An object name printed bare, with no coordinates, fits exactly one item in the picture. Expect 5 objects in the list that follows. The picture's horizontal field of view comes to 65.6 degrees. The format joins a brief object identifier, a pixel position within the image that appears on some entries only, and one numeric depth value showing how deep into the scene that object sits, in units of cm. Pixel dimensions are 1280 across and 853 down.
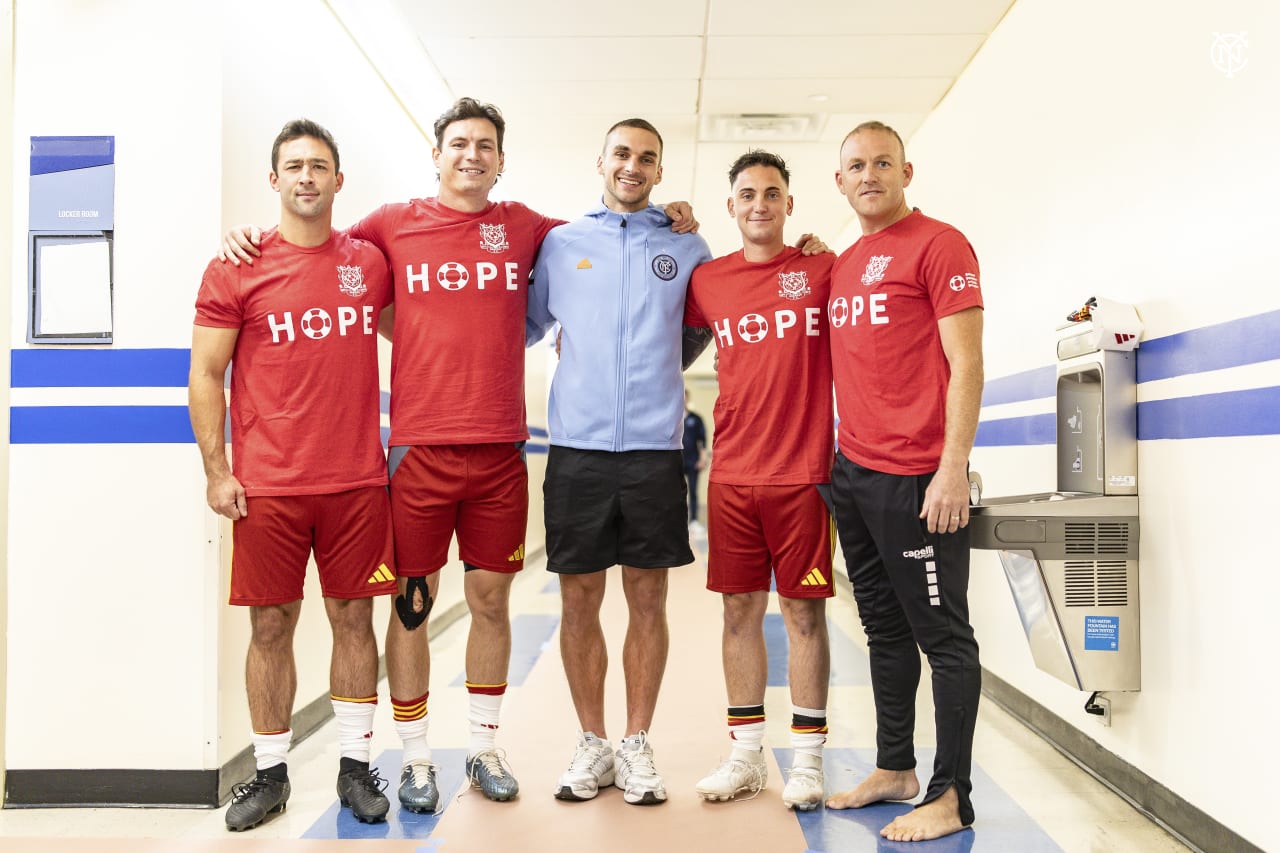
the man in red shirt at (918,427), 247
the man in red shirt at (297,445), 259
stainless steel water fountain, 275
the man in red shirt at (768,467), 272
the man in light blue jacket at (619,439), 277
